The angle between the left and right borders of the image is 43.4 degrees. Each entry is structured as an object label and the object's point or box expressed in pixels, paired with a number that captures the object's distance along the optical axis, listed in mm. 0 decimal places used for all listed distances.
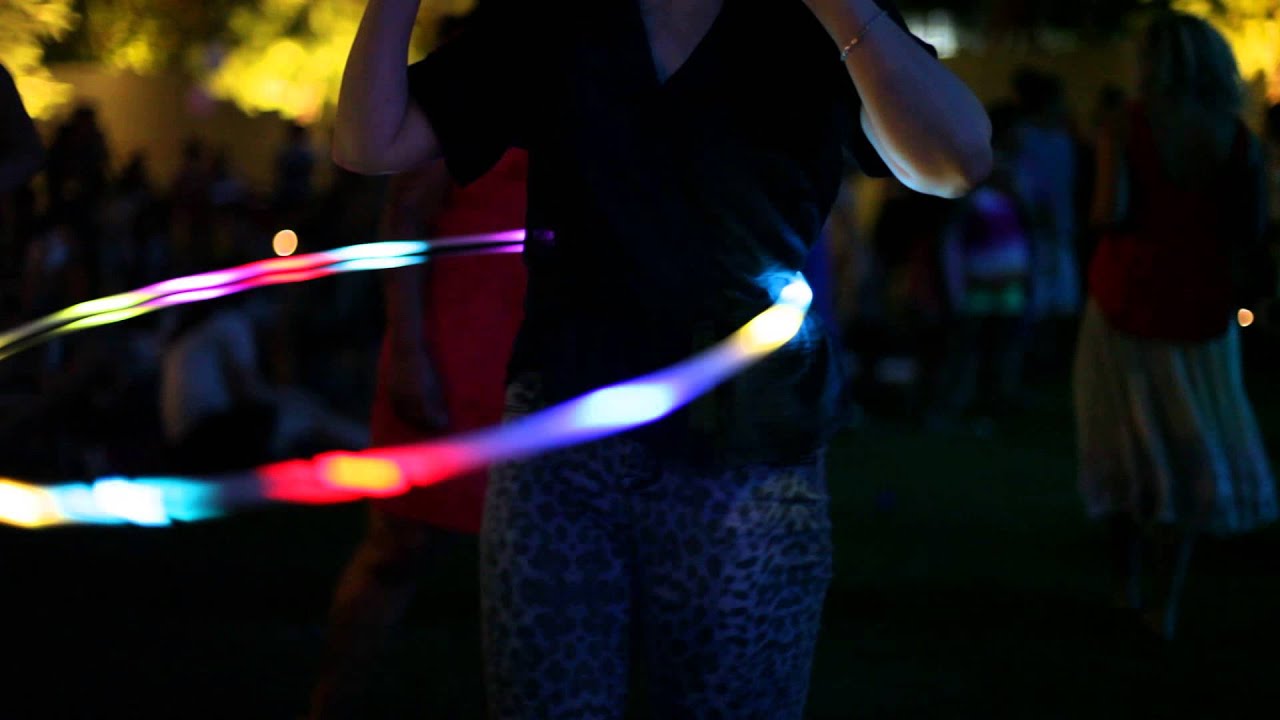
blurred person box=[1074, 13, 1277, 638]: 5473
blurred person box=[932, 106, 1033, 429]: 10586
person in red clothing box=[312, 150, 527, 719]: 4031
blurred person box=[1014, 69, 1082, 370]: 11430
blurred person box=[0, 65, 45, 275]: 4211
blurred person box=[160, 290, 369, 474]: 8047
